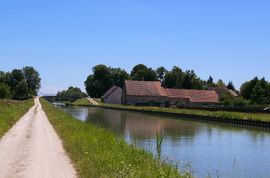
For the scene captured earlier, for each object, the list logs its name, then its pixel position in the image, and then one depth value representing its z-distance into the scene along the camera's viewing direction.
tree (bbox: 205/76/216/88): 179.94
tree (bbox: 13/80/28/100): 163.25
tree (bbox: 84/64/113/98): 164.75
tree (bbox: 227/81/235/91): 191.14
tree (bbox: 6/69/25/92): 173.88
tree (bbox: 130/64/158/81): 161.12
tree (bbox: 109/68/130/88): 165.50
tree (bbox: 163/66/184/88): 145.62
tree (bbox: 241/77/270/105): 86.88
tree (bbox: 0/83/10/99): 114.46
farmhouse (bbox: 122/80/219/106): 121.94
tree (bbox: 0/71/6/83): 168.62
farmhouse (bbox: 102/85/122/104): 136.96
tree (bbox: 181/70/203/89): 144.50
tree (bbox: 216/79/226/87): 188.52
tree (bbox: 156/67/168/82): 179.18
